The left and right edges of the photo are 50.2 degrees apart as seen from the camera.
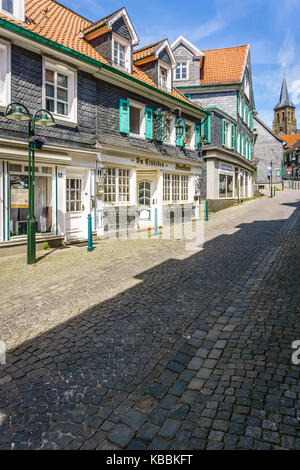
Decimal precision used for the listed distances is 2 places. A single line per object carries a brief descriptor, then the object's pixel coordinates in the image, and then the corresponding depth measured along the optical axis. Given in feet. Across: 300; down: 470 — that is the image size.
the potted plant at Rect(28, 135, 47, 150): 29.62
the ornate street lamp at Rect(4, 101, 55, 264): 27.68
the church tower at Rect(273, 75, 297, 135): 276.00
